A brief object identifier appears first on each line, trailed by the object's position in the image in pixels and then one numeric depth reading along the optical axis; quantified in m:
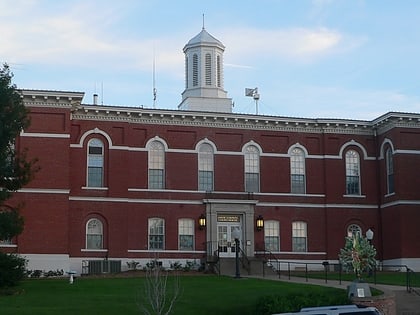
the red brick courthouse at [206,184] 42.91
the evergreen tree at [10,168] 31.78
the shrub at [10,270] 32.00
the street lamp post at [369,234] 36.09
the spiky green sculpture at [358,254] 28.27
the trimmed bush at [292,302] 25.47
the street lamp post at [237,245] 37.28
